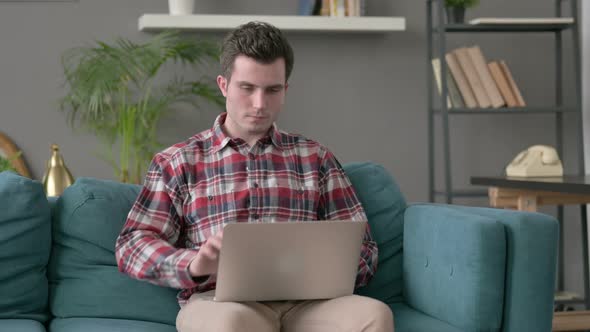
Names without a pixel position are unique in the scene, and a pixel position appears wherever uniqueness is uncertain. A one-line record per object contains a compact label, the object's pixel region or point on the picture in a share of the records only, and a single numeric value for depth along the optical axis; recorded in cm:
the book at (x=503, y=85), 386
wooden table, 307
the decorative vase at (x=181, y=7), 371
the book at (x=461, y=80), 385
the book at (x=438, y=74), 386
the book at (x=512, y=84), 386
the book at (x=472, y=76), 384
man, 189
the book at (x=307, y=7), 385
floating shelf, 370
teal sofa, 189
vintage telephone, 345
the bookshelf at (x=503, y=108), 378
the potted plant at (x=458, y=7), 383
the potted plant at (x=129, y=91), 344
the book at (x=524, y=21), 371
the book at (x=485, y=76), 383
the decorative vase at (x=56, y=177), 297
